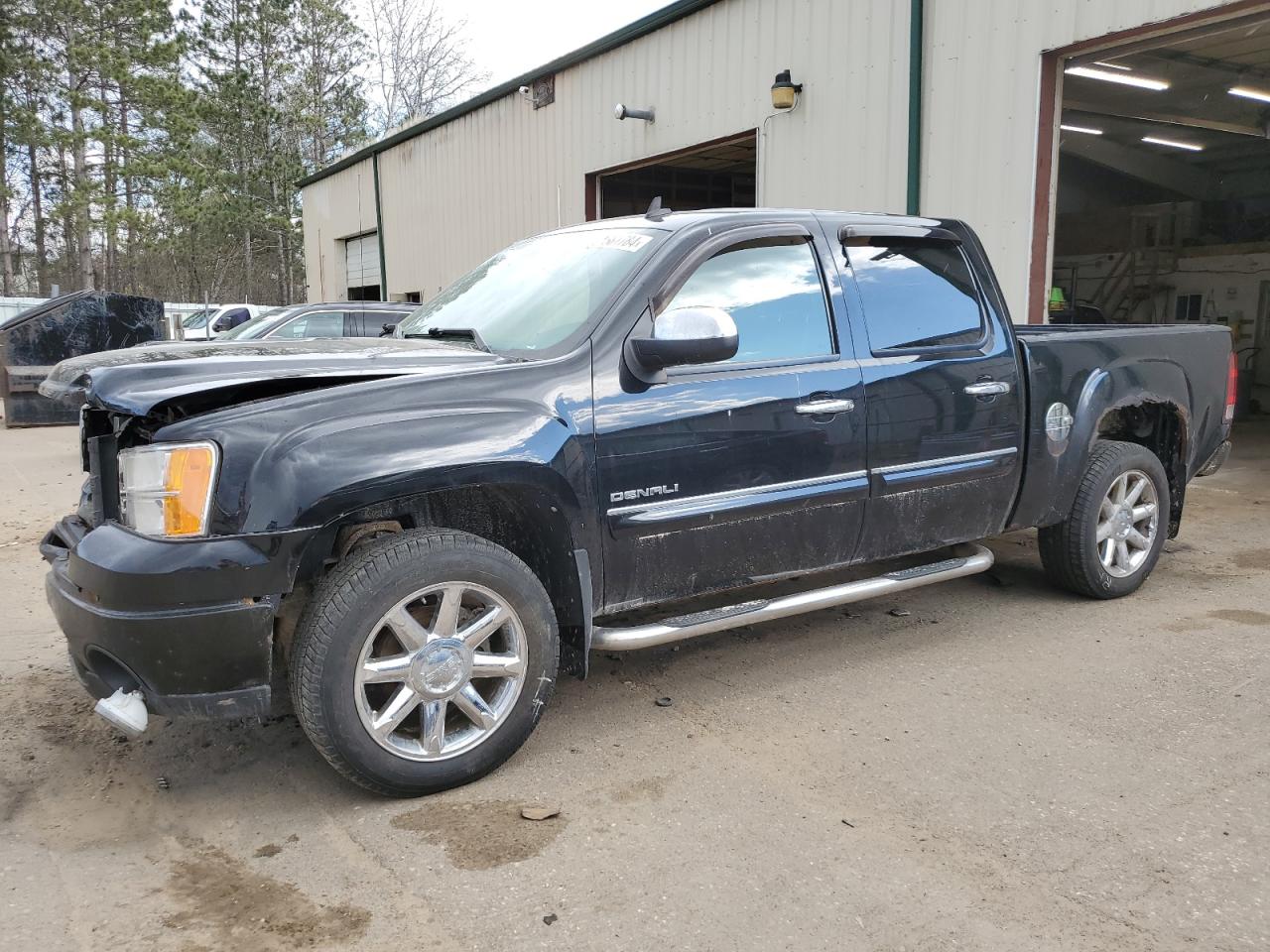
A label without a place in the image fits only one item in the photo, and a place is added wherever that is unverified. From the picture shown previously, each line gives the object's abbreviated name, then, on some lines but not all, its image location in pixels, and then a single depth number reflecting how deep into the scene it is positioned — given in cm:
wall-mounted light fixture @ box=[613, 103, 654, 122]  1176
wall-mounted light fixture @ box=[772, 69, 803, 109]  965
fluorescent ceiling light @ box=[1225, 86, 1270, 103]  1295
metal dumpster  1348
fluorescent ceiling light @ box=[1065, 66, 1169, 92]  1126
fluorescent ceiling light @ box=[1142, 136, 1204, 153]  1739
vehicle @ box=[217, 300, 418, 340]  1039
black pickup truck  278
